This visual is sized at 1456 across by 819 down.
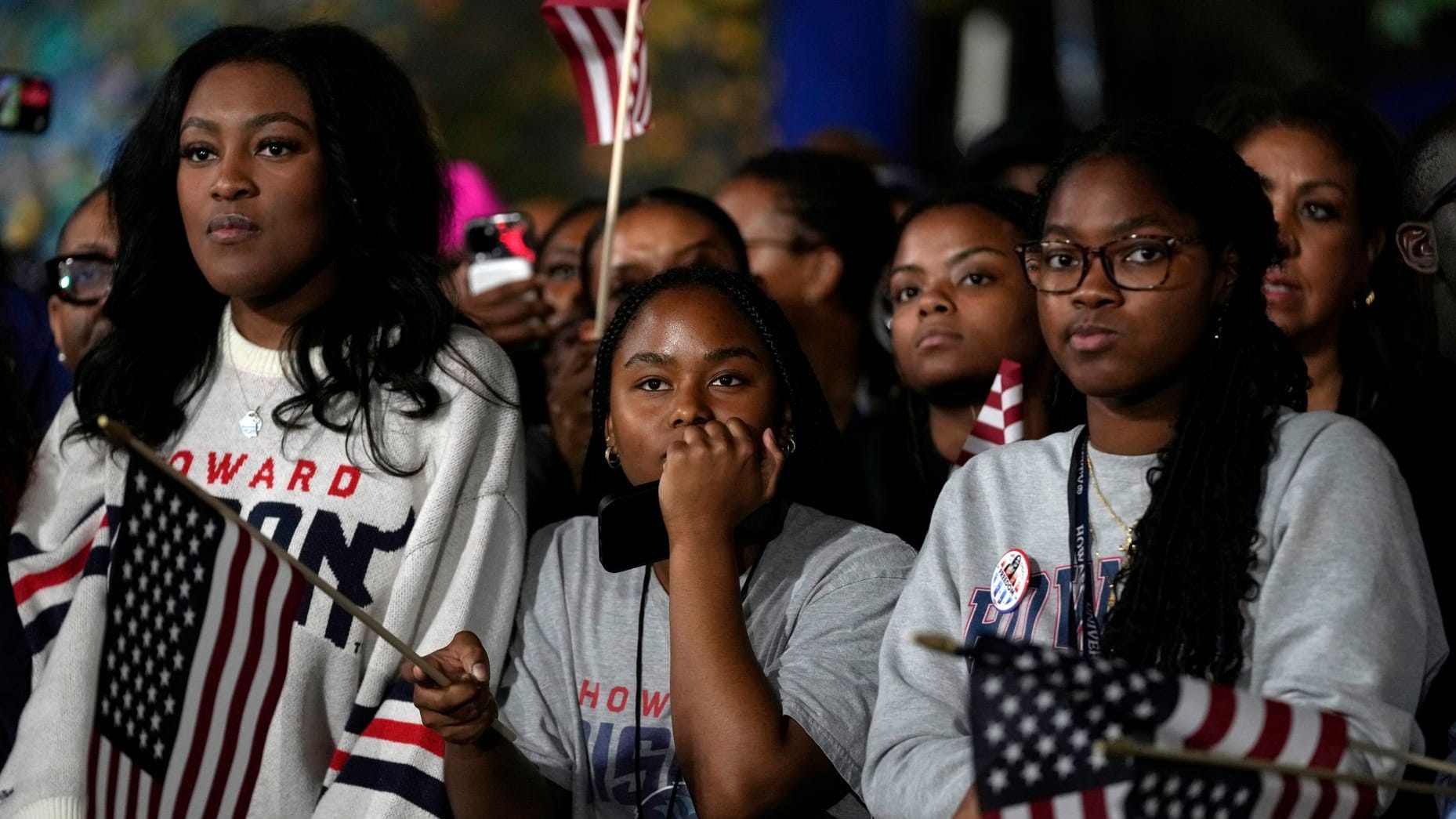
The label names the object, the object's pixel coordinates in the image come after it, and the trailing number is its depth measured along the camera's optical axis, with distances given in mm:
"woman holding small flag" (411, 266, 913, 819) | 5656
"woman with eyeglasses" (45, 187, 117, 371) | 9125
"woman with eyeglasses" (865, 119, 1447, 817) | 4945
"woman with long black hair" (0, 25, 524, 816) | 6387
